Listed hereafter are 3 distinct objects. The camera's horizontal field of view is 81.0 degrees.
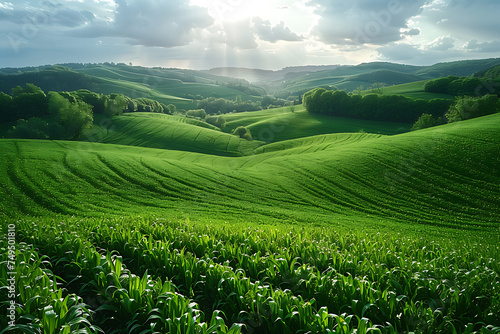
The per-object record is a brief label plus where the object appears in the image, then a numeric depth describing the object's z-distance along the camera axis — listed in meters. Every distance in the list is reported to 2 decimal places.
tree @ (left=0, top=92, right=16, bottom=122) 91.06
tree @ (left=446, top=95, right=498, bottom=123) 79.75
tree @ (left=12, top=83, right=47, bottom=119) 92.75
